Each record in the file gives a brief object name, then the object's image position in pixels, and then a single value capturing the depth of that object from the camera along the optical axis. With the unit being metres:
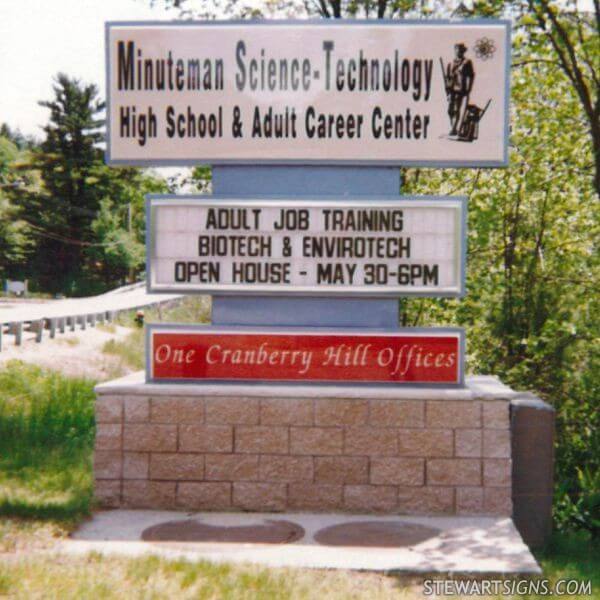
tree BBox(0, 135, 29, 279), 60.19
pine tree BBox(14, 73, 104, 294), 59.97
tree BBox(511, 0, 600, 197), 11.03
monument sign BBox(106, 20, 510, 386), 7.39
